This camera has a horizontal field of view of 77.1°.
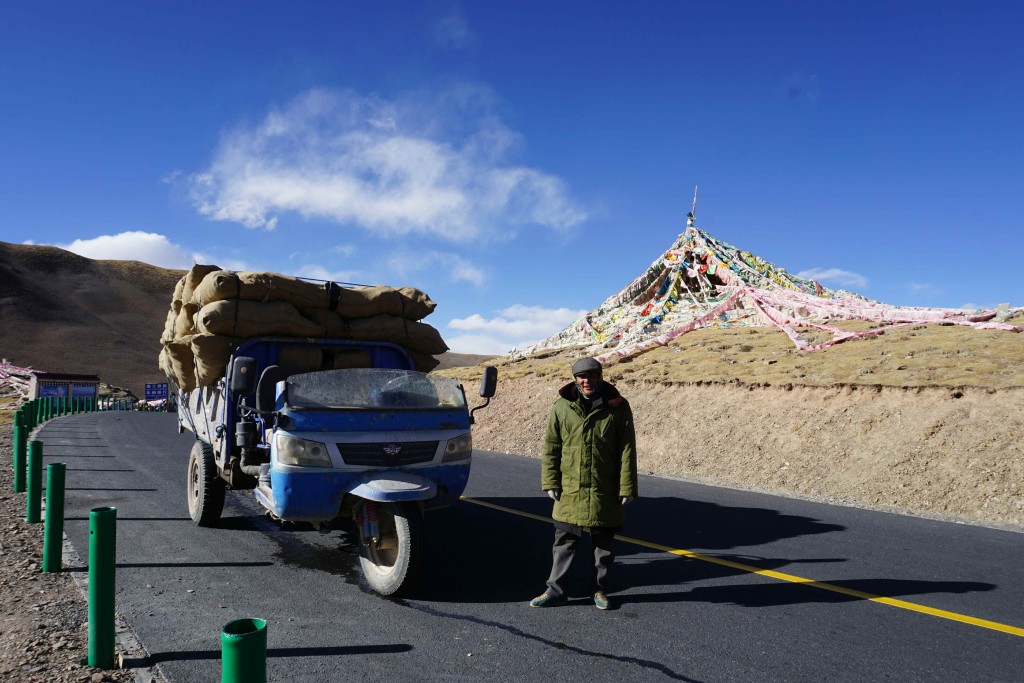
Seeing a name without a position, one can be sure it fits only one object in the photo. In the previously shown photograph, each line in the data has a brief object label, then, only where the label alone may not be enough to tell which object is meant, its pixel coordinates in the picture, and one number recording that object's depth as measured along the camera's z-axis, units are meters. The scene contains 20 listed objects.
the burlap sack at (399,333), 7.52
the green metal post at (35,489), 7.62
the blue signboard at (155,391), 50.66
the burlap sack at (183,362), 7.87
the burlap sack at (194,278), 7.37
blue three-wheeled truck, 5.25
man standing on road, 4.96
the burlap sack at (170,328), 8.49
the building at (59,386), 37.18
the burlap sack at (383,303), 7.48
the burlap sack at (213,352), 6.74
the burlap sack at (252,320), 6.69
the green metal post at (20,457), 9.84
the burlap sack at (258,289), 6.78
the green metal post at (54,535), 5.68
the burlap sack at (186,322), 7.68
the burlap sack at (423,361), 8.05
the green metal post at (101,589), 3.84
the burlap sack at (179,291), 8.02
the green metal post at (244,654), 2.40
